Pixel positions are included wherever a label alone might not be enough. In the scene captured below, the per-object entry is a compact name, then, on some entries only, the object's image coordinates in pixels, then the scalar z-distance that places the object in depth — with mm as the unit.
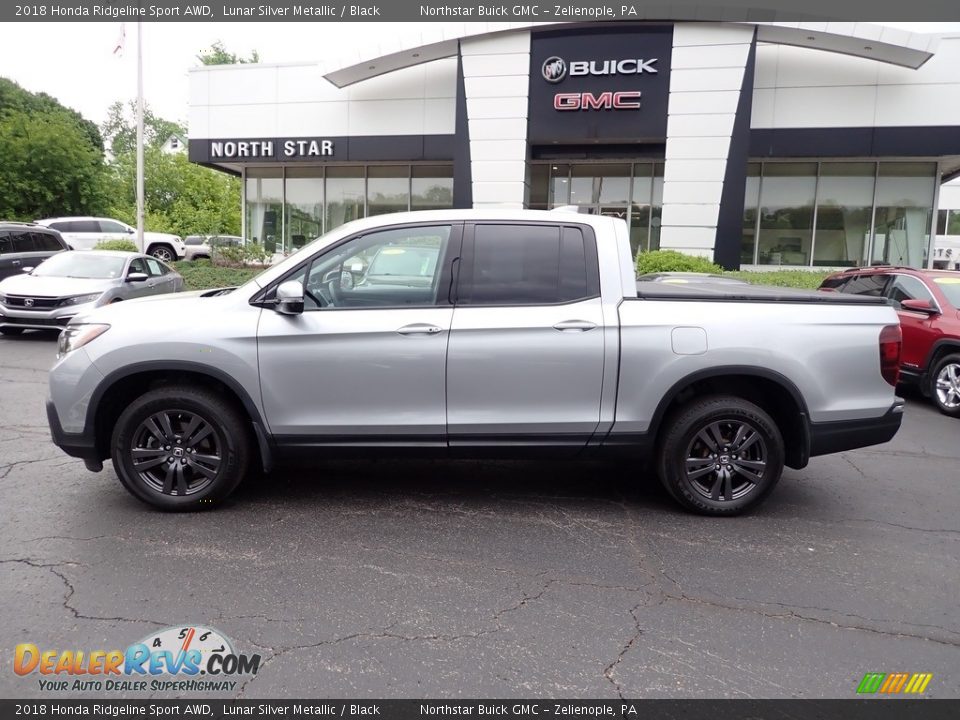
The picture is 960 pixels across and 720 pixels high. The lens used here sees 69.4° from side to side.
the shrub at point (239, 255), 21938
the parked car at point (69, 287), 11555
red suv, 8109
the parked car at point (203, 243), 23156
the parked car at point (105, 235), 24125
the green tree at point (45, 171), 34656
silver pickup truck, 4277
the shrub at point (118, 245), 21406
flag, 20000
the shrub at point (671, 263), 16484
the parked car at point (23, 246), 14625
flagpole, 20688
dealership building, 17609
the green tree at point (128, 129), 76250
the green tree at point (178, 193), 44750
